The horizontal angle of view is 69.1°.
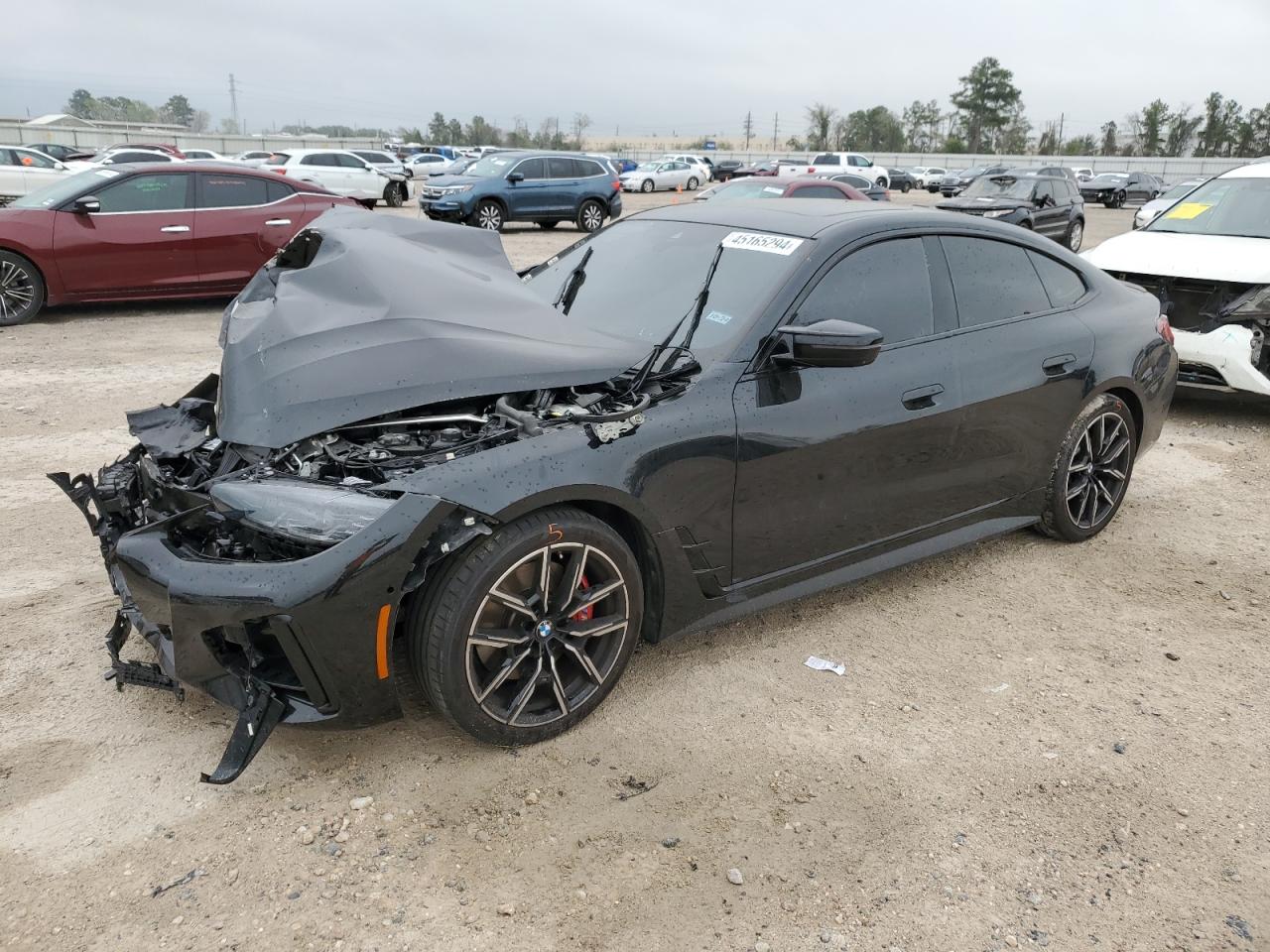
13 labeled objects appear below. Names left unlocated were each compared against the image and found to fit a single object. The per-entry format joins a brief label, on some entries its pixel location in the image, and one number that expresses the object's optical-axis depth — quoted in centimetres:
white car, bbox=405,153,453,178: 3466
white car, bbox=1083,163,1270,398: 643
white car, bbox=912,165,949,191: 4531
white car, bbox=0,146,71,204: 1683
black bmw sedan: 261
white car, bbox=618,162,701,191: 3738
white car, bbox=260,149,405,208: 2123
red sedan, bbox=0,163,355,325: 890
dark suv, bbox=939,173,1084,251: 1614
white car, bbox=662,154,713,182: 3991
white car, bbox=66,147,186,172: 2154
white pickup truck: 3382
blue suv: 1819
